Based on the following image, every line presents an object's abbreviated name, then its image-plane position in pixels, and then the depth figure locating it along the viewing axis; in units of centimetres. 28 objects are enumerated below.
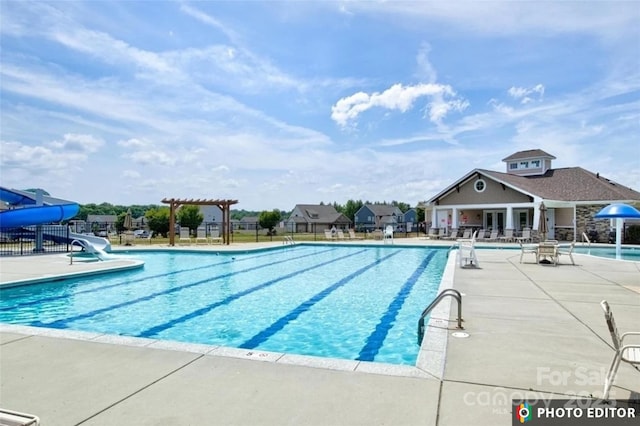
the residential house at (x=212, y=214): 8075
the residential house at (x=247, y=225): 7588
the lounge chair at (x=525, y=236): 2297
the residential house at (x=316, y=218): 7000
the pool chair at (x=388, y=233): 2501
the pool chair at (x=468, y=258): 1151
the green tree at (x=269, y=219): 5392
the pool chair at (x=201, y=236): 2430
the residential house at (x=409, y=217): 7744
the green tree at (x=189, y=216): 5116
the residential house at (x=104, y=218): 8234
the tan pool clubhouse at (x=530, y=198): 2444
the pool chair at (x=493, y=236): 2433
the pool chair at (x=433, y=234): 2744
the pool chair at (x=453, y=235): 2654
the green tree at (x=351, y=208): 8188
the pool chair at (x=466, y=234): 2438
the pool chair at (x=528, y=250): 1239
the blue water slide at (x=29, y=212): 1644
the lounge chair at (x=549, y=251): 1170
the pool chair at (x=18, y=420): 194
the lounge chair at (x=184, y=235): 2348
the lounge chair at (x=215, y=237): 2470
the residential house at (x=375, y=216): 7417
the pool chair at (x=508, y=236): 2375
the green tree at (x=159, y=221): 4721
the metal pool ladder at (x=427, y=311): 477
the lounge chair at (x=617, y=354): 288
